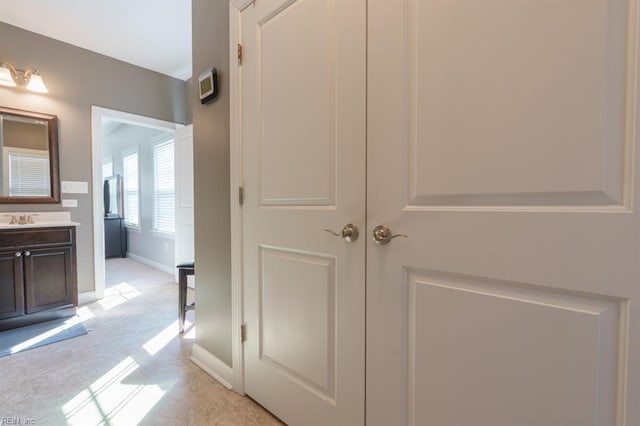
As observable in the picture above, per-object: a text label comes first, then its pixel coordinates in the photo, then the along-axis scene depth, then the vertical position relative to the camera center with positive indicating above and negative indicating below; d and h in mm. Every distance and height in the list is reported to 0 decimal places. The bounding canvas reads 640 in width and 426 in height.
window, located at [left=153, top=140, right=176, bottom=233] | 4355 +252
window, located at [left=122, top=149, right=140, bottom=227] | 5328 +300
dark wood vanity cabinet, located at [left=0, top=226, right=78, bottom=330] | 2420 -615
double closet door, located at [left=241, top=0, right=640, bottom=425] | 656 -17
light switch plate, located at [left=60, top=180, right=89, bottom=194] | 3027 +185
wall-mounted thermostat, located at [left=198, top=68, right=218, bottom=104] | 1724 +716
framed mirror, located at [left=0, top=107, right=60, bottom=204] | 2754 +457
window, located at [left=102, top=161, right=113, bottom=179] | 6426 +804
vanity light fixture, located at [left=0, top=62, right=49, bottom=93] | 2615 +1158
